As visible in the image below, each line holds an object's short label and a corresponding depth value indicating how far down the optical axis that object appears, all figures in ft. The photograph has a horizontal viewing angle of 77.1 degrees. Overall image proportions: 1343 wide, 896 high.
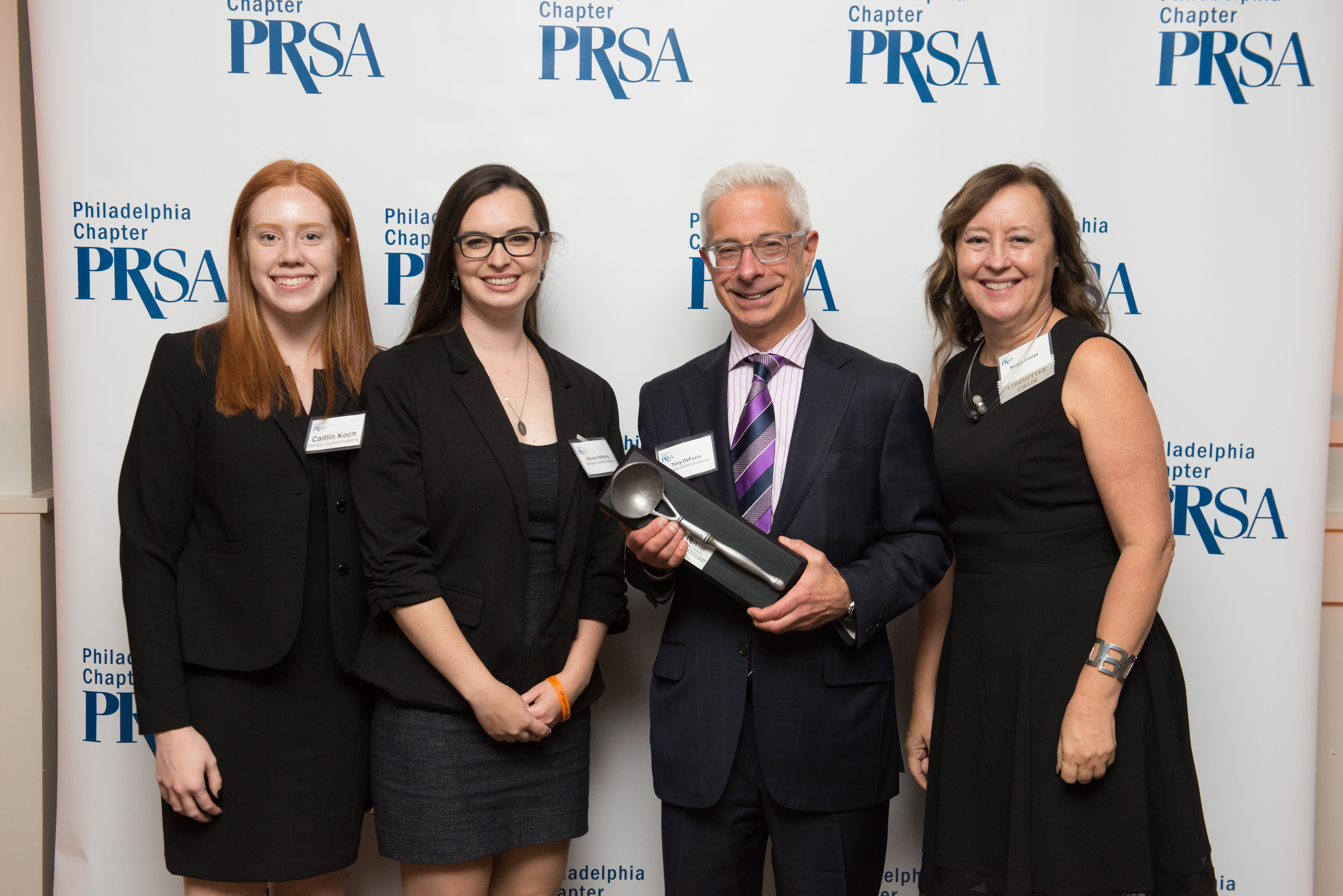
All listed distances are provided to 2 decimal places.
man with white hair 5.26
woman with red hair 5.20
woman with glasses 5.09
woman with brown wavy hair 4.83
